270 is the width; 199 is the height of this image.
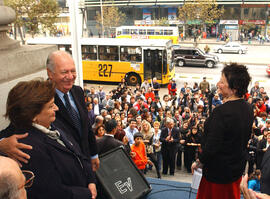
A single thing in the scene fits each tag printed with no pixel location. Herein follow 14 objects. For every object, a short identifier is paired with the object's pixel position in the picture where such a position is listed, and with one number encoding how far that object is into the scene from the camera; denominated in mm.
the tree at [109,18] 41156
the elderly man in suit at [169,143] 7602
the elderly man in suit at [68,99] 2670
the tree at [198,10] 32031
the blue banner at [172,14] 48847
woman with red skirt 2562
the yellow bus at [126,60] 17844
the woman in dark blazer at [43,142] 1967
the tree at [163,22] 39728
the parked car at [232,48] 31984
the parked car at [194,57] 24391
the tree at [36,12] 25812
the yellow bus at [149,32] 30609
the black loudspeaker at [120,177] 3286
